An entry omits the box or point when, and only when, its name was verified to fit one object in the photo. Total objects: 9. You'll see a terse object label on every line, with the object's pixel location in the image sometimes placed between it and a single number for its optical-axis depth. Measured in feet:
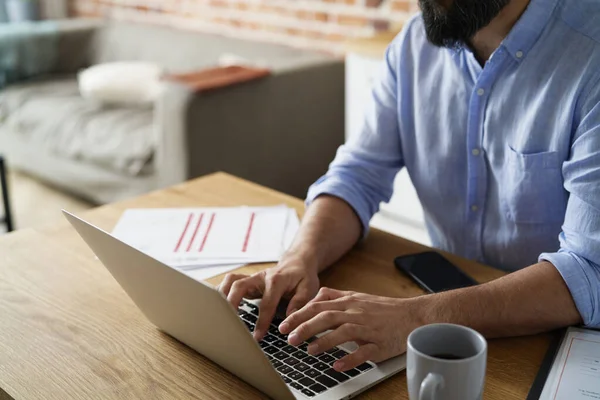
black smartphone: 3.58
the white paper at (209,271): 3.78
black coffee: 2.51
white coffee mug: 2.33
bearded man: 3.17
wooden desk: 2.87
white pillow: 10.89
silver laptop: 2.57
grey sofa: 8.76
